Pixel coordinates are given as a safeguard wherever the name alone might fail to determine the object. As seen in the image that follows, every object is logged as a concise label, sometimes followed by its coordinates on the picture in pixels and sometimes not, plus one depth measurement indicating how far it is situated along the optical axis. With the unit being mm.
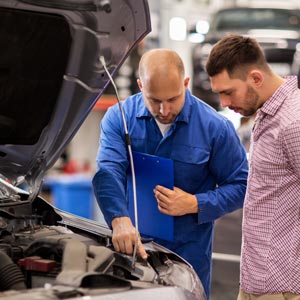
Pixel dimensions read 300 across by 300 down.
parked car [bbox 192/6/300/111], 9562
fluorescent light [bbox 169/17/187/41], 10211
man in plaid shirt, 2662
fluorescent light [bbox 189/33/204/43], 10102
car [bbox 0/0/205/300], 2465
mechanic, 3098
